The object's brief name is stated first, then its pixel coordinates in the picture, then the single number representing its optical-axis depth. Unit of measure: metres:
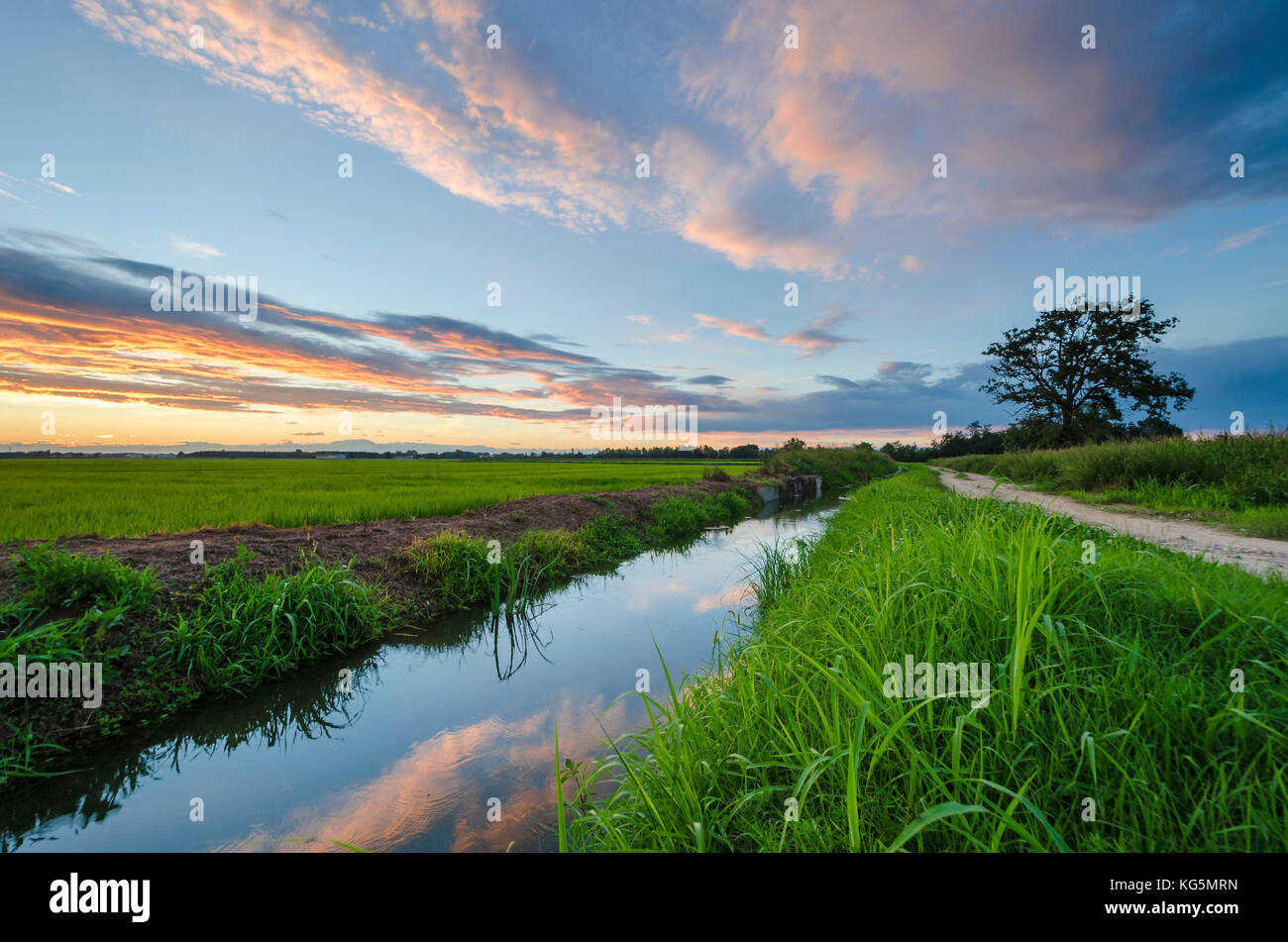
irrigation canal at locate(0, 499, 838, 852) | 2.40
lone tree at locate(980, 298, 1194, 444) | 25.91
